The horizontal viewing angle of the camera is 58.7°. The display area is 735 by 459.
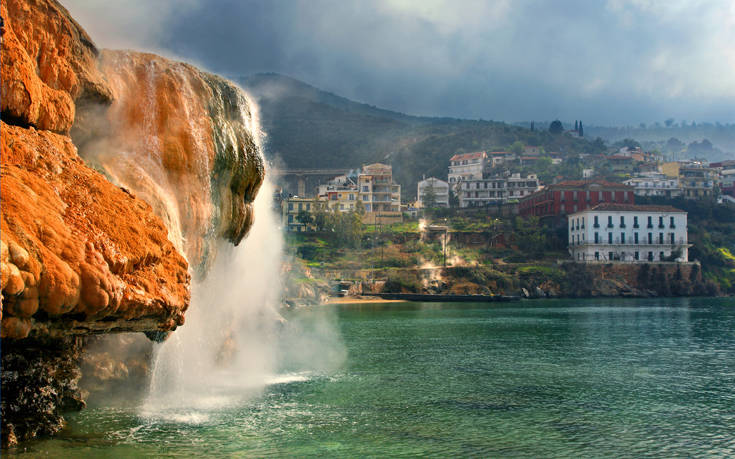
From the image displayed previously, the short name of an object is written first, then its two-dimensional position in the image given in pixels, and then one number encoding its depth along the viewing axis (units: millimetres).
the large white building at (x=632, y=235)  114188
